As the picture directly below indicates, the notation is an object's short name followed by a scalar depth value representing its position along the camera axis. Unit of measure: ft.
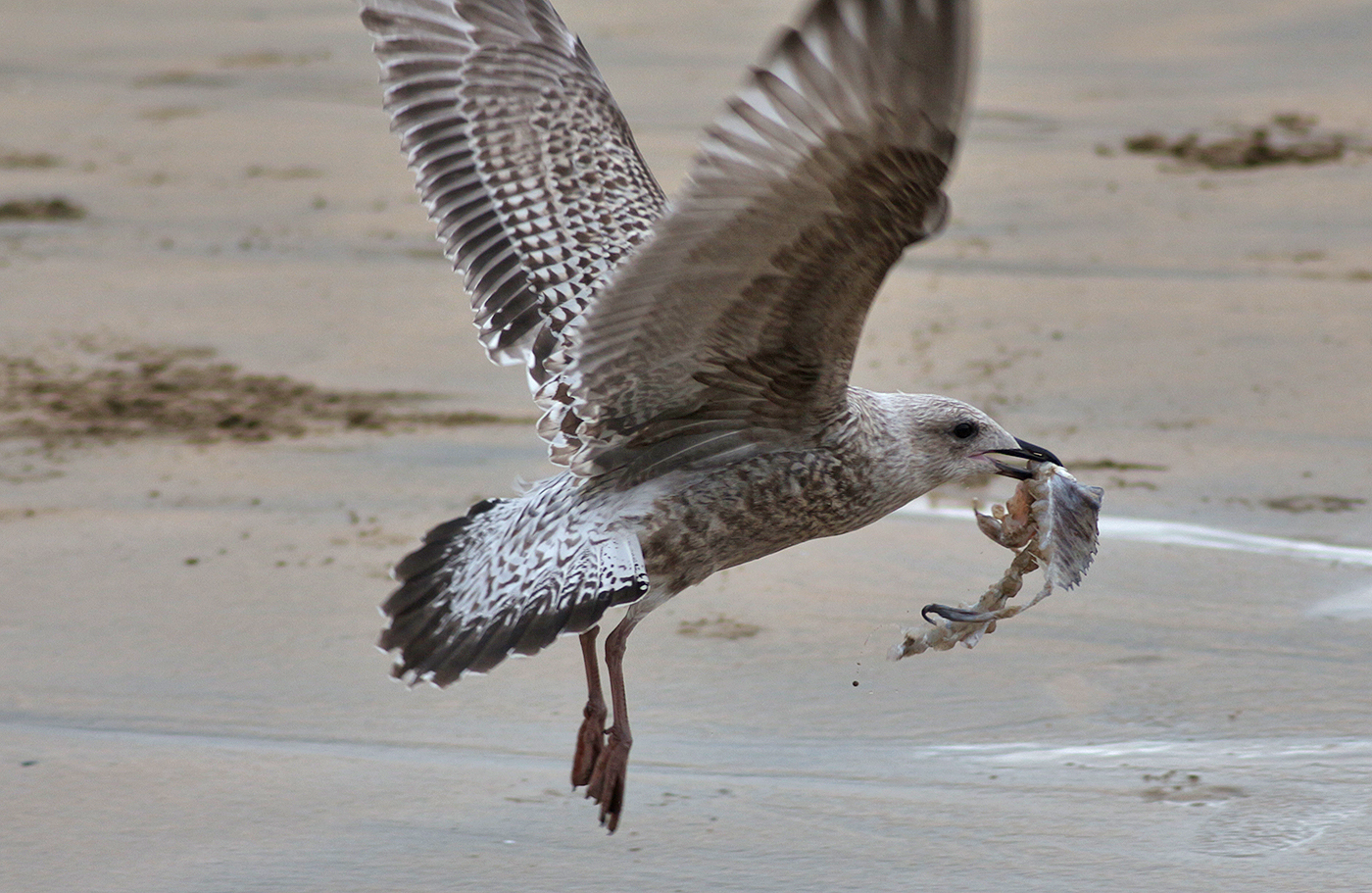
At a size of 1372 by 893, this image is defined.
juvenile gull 16.89
